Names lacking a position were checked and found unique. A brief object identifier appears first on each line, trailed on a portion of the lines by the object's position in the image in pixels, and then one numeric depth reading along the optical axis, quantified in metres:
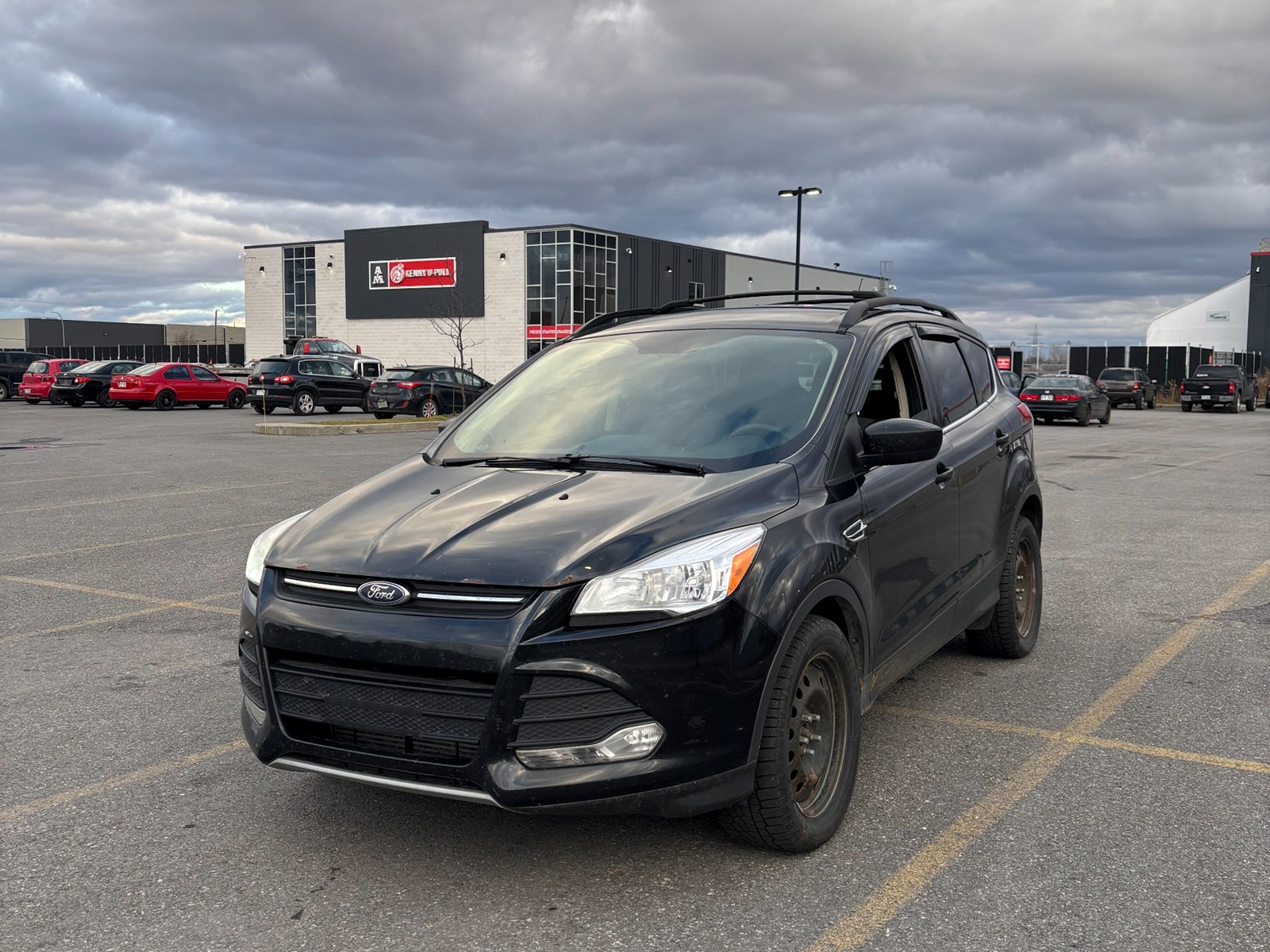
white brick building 61.81
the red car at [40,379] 40.47
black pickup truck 43.84
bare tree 62.88
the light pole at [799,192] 39.34
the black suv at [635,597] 3.12
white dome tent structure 75.69
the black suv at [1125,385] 45.44
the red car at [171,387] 36.12
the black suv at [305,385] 33.94
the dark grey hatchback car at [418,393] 30.48
